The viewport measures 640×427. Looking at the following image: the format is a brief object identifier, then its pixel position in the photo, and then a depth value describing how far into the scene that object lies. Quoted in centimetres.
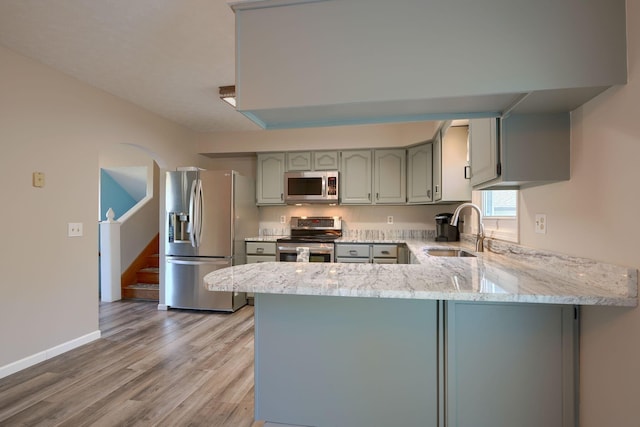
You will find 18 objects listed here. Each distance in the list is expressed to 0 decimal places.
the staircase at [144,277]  466
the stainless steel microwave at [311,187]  434
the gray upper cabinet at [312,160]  444
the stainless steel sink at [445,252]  304
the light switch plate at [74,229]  290
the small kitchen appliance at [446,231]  379
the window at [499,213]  235
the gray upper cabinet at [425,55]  119
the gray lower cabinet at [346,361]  148
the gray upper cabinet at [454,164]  328
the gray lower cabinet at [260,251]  430
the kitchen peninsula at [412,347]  138
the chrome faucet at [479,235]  242
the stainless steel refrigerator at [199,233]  403
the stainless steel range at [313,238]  409
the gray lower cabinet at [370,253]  392
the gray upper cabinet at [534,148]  151
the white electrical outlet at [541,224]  173
